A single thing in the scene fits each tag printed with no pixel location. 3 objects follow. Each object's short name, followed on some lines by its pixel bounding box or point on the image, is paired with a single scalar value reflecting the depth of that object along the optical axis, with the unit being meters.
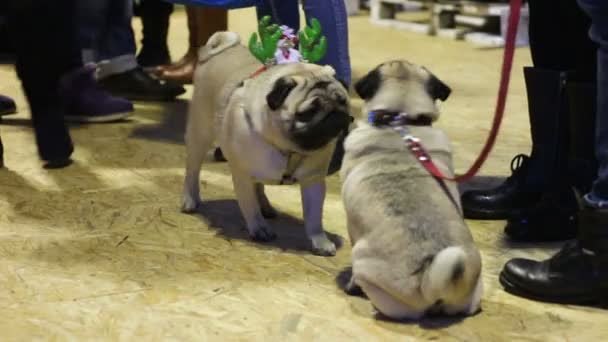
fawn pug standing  2.27
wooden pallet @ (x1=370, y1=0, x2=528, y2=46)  5.23
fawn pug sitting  2.04
